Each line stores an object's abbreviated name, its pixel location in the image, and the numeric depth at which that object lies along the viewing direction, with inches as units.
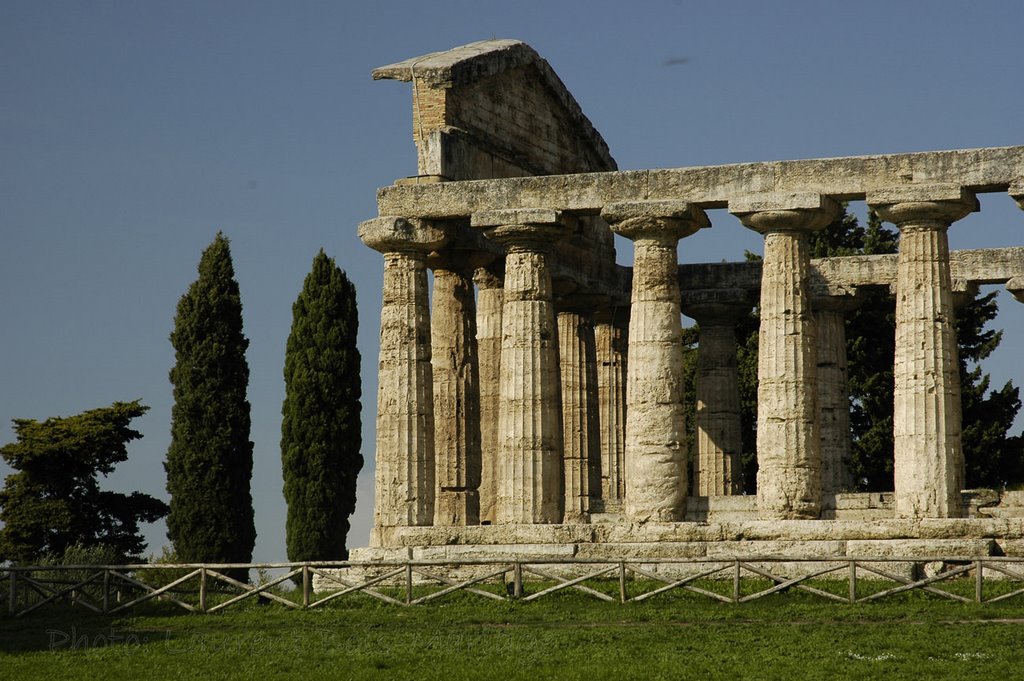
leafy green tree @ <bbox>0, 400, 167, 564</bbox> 2351.1
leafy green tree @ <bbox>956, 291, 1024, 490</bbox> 2541.8
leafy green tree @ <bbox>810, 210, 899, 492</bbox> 2573.8
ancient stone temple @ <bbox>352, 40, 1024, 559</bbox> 1749.5
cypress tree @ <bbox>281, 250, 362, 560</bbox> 2309.3
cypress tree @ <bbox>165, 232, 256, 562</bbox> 2261.3
